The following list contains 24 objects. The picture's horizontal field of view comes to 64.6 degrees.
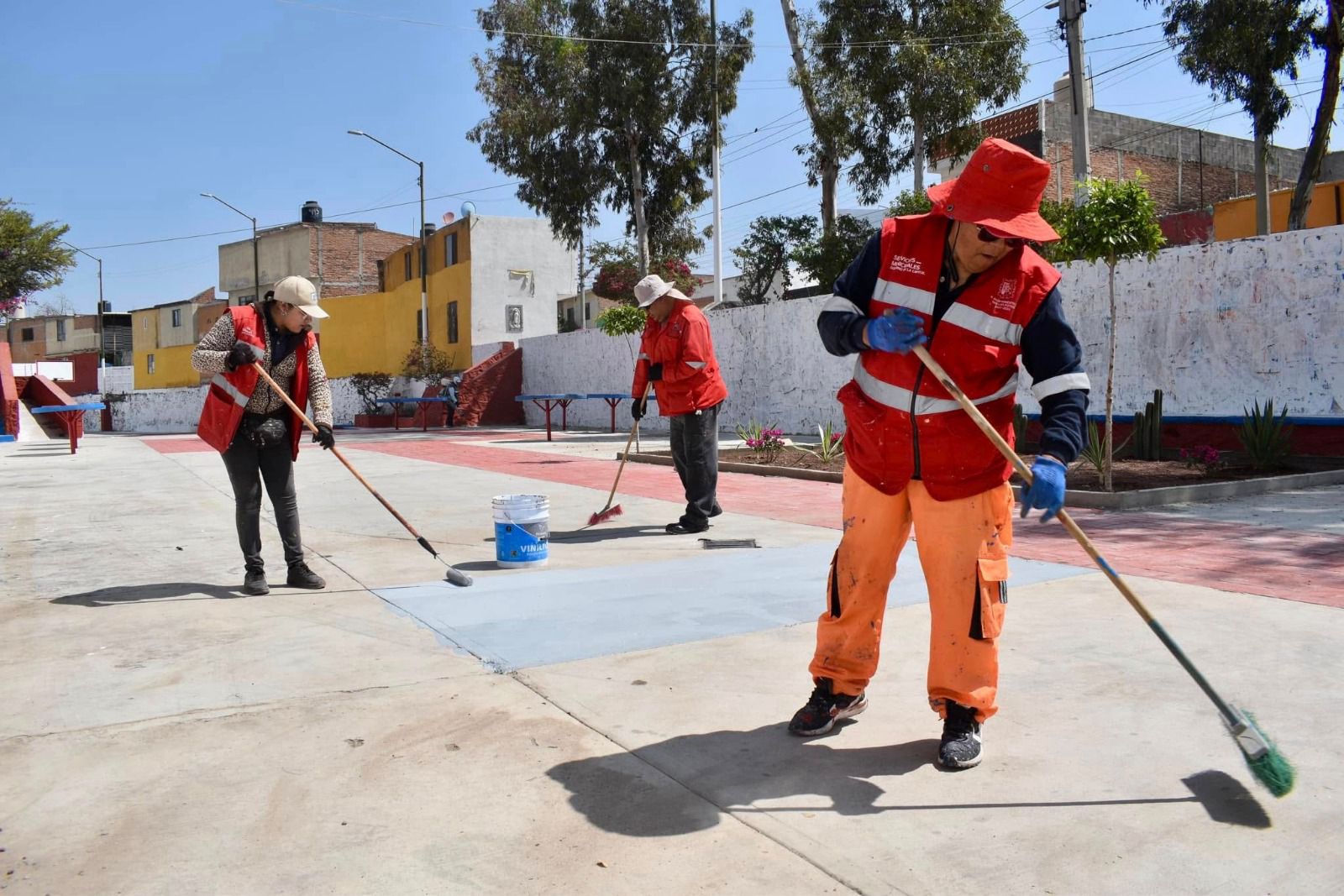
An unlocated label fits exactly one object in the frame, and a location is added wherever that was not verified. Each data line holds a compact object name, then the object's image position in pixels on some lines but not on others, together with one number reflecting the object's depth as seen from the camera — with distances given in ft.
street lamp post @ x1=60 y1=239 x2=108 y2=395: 185.58
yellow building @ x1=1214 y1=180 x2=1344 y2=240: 94.53
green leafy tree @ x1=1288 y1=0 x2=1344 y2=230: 59.26
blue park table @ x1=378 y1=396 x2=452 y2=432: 92.73
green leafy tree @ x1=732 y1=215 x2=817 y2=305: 100.73
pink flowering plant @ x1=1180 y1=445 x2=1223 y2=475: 34.68
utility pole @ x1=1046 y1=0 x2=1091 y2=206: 48.57
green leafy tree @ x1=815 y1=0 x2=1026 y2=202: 81.00
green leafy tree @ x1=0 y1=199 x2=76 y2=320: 120.57
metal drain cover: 23.72
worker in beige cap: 18.95
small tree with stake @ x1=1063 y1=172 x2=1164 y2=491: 30.45
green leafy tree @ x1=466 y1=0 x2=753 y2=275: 93.97
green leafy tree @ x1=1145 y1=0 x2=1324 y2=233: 64.28
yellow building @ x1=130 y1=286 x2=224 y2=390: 178.70
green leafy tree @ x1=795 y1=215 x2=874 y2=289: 84.33
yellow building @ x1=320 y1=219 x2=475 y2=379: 108.27
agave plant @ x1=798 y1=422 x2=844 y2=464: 42.55
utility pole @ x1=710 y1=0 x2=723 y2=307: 89.56
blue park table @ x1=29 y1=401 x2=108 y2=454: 64.44
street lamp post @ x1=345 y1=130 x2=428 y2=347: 109.60
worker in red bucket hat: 10.36
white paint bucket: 21.30
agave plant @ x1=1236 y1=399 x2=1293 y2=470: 35.01
